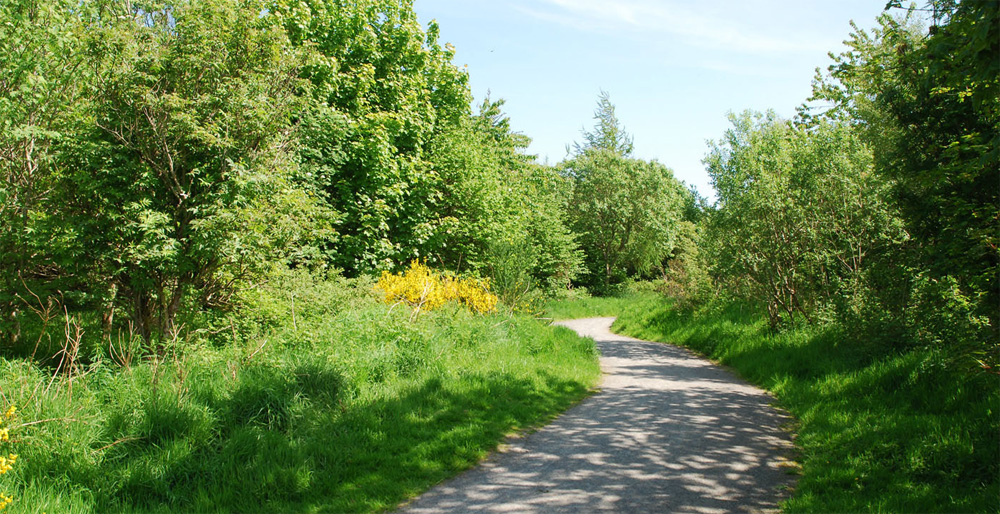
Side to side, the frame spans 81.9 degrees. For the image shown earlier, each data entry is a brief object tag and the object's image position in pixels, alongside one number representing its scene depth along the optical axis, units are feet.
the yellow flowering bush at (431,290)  40.30
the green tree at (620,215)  127.65
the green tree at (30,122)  23.62
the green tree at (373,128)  48.14
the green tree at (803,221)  37.45
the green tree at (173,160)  23.57
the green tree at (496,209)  50.93
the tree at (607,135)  167.53
